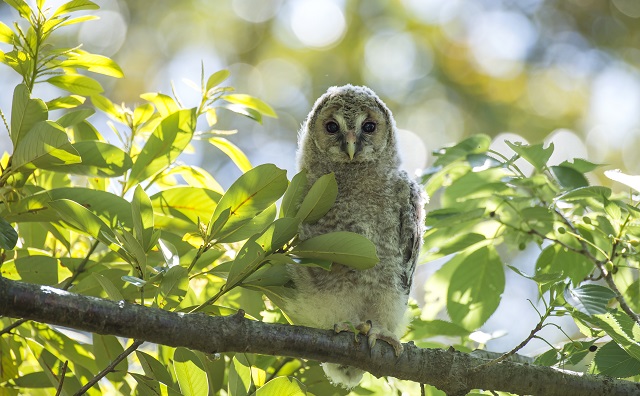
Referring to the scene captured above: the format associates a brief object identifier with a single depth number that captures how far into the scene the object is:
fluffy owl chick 7.08
